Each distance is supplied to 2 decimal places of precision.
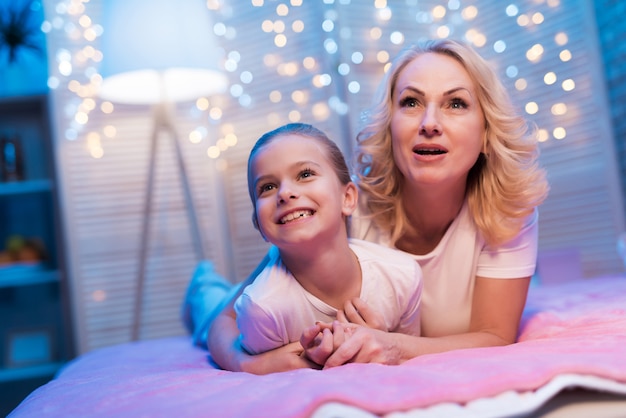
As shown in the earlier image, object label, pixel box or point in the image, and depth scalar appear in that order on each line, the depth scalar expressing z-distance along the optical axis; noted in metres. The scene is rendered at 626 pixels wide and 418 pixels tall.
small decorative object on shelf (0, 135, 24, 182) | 3.23
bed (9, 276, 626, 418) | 0.85
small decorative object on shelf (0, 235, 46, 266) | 3.15
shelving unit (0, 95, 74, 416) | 3.11
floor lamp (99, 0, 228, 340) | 2.76
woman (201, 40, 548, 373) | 1.43
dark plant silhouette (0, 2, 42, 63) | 3.36
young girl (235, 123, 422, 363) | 1.27
